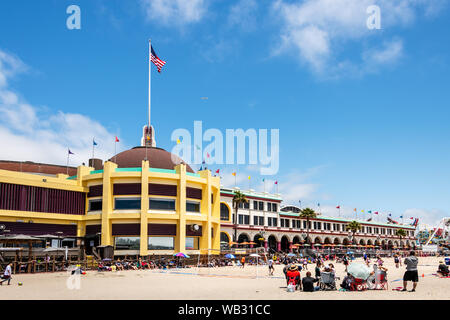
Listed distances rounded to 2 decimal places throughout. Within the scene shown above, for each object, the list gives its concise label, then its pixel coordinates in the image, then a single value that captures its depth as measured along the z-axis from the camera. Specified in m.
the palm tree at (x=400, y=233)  121.75
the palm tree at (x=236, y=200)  66.85
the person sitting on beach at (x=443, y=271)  28.33
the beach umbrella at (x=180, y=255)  41.18
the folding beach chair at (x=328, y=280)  20.56
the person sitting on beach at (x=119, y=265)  36.19
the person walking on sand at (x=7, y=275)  23.81
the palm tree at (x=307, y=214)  82.75
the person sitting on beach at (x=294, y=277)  20.52
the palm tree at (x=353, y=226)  98.44
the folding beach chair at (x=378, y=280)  20.59
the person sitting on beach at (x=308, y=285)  19.92
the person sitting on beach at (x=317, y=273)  21.26
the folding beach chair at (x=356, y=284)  20.12
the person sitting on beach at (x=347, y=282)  20.25
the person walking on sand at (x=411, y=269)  18.33
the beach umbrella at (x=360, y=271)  20.17
